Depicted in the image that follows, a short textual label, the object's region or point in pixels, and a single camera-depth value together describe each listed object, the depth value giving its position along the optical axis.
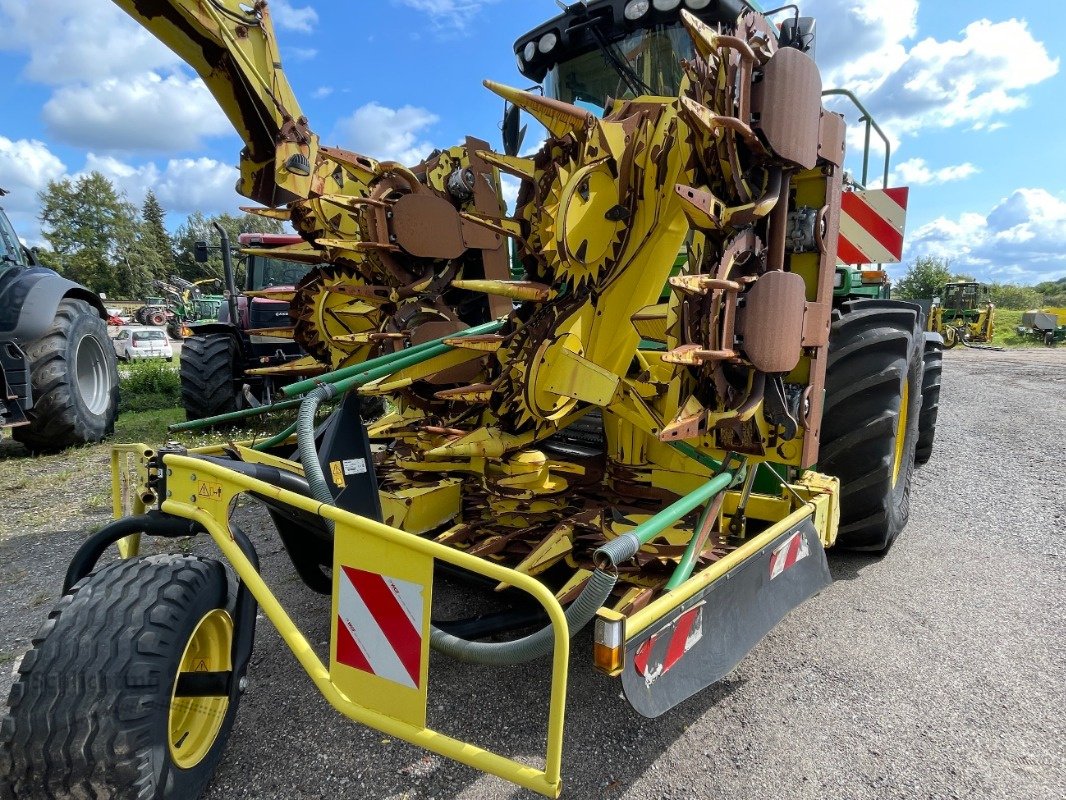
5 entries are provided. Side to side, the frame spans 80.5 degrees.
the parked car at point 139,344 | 15.46
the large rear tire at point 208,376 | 6.84
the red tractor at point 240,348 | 6.88
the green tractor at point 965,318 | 21.62
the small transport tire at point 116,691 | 1.49
